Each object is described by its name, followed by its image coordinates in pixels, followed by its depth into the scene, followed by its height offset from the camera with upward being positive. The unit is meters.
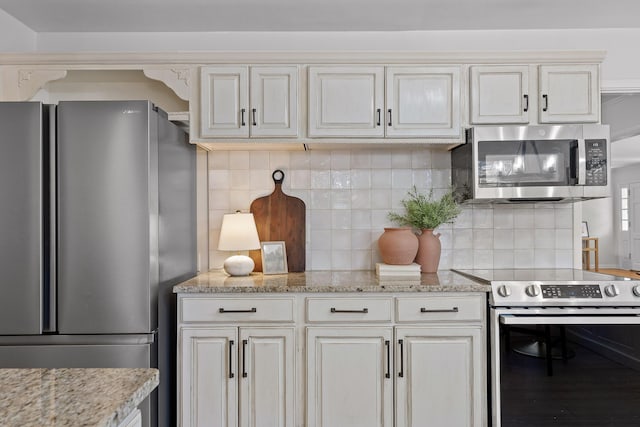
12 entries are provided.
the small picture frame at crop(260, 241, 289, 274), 2.57 -0.28
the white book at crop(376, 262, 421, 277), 2.35 -0.33
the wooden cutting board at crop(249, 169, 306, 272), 2.71 -0.05
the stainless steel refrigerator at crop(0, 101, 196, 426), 1.95 -0.11
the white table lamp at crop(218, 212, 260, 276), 2.51 -0.13
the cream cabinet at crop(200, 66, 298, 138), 2.35 +0.68
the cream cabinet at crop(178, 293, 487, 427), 2.10 -0.75
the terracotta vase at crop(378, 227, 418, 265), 2.40 -0.19
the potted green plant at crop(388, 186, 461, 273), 2.54 -0.06
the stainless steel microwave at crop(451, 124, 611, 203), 2.31 +0.29
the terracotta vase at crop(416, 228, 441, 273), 2.55 -0.24
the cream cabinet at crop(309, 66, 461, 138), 2.36 +0.64
